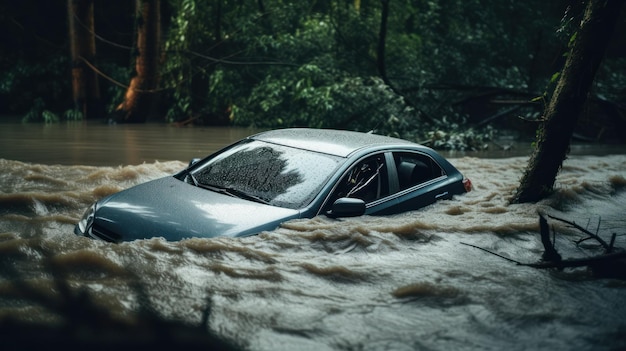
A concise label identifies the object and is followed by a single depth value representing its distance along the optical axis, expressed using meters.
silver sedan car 5.70
